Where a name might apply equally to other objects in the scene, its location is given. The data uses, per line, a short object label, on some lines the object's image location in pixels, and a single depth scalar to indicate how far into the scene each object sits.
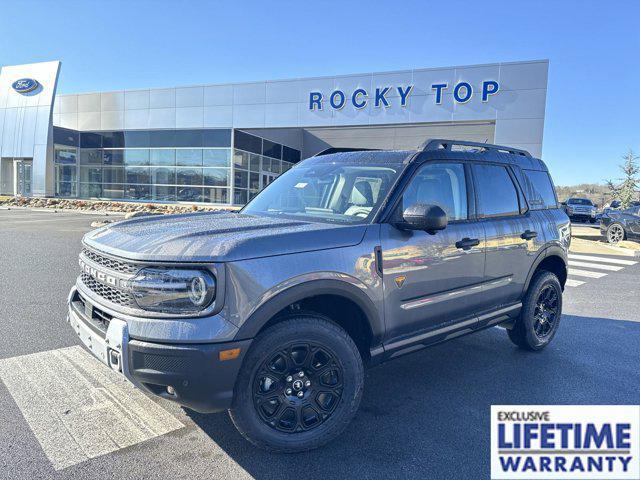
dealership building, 21.25
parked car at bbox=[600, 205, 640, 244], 15.46
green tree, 36.79
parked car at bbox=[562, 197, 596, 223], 27.56
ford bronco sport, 2.42
